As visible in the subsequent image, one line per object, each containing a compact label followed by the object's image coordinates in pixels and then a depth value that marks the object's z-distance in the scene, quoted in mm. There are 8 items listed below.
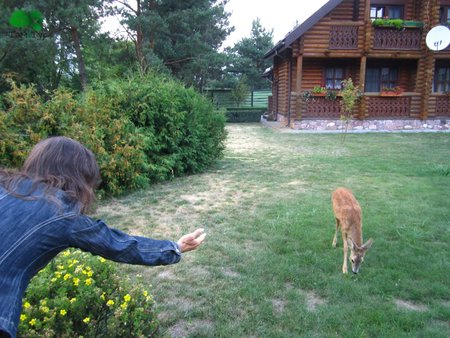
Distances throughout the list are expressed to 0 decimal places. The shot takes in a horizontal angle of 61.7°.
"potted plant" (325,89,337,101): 18172
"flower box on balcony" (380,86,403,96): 18422
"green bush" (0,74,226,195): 6750
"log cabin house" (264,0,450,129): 18062
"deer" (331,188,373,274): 3904
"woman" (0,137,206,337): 1443
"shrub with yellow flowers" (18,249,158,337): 2197
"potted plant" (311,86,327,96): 18188
